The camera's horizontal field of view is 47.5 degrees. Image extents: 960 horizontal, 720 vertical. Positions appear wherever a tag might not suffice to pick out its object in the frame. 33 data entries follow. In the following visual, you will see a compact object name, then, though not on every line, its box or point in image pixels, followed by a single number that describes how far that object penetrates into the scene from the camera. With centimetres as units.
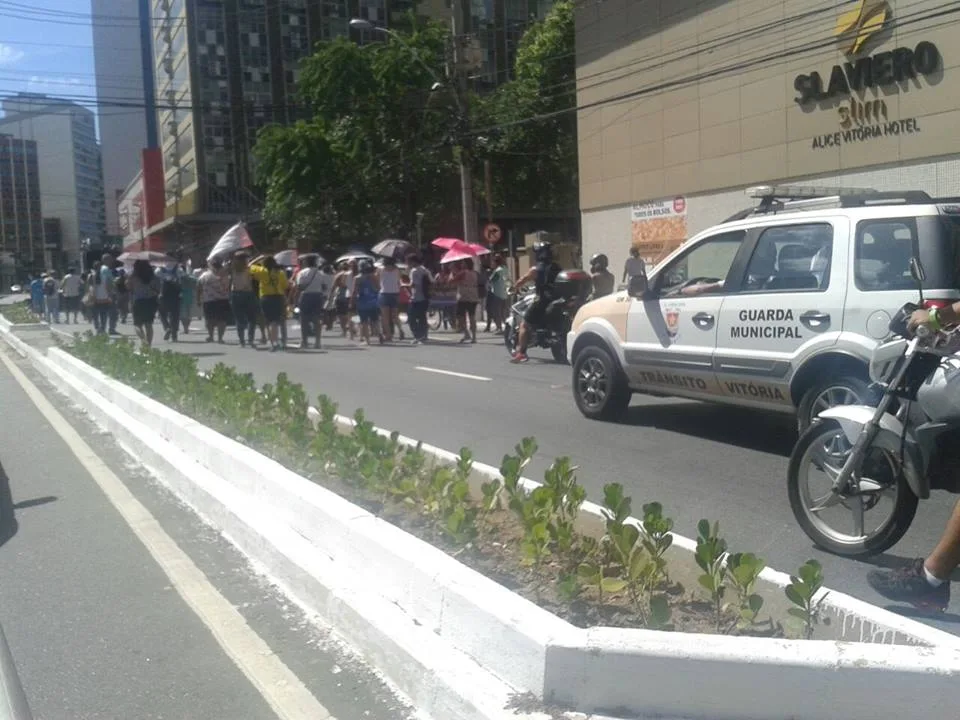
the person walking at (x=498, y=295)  2205
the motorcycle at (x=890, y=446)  495
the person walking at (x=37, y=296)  3622
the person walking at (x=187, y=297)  2511
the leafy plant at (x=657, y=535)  407
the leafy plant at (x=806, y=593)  355
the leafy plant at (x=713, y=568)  376
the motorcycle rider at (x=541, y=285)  1525
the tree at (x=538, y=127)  4306
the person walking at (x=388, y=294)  2027
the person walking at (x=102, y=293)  2411
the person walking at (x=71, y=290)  3145
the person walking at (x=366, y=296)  2023
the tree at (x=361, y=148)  4038
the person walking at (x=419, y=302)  2061
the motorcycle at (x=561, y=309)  1545
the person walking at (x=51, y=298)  3322
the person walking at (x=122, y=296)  2966
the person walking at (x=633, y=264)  1432
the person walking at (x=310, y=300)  1956
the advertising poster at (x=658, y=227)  2577
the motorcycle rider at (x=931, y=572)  432
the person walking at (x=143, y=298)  1983
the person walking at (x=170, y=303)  2219
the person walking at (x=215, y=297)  2170
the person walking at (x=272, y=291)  1891
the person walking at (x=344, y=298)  2297
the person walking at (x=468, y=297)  2072
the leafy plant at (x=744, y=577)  369
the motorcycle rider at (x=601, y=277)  1600
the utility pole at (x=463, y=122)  2603
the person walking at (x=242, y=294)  1959
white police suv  700
